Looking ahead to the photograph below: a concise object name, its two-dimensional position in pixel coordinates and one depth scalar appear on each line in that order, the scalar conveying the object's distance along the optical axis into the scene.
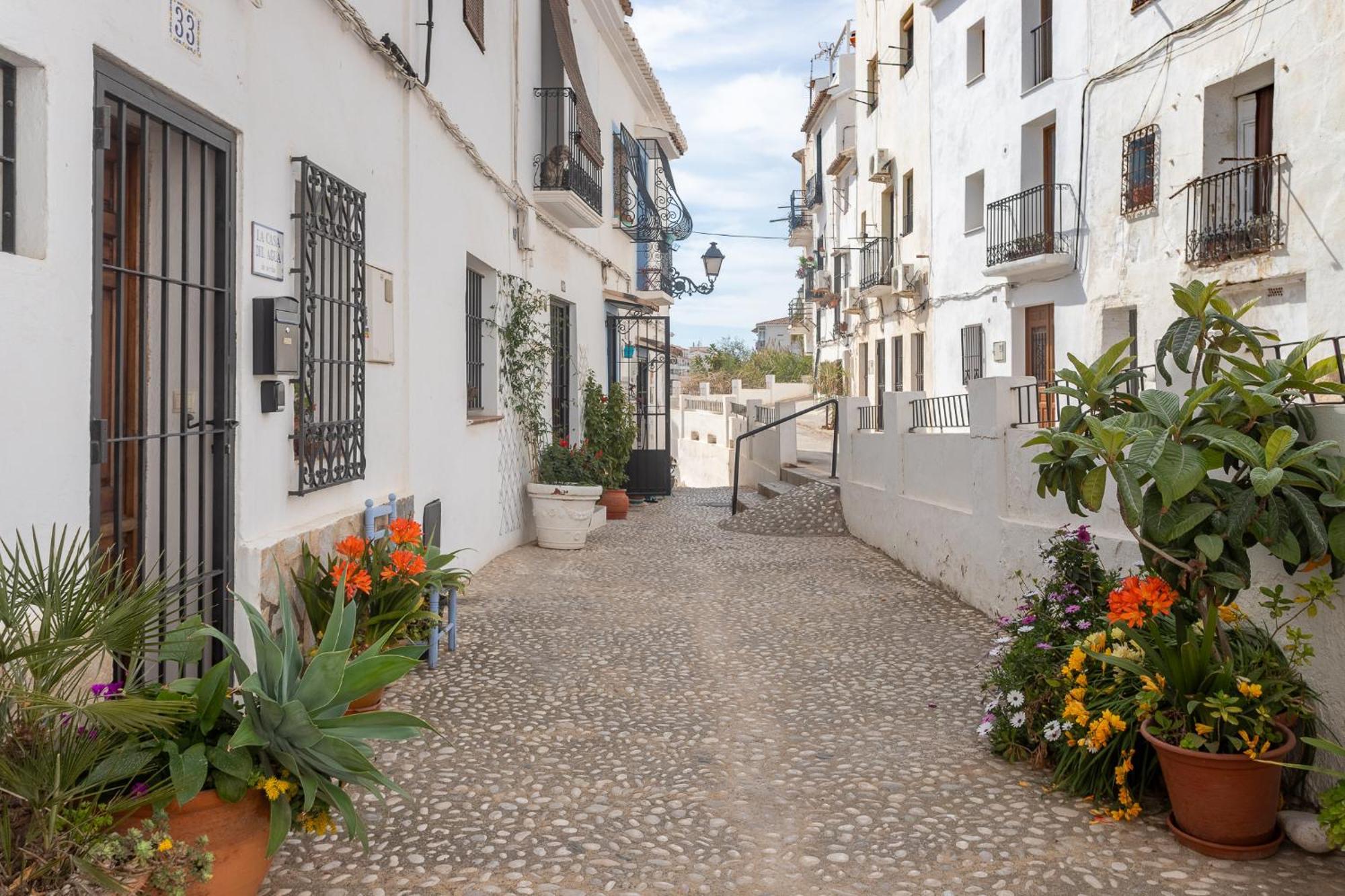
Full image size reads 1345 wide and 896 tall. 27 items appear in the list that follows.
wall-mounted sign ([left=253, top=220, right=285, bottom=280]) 4.52
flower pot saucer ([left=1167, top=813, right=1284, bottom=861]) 3.34
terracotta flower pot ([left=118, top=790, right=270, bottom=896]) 2.62
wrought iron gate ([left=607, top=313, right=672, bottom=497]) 14.20
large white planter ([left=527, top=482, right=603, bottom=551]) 9.61
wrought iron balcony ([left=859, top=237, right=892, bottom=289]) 20.95
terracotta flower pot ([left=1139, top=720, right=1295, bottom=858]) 3.34
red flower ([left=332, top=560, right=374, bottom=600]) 4.67
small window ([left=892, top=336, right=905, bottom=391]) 21.18
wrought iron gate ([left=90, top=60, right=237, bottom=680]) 3.51
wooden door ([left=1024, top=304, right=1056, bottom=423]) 15.04
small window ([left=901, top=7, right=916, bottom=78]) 19.76
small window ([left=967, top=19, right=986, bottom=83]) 16.92
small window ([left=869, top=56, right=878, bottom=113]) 22.31
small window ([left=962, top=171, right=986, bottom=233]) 17.17
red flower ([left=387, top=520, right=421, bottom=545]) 5.19
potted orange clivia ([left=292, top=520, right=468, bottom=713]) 4.81
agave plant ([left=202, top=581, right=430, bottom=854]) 2.75
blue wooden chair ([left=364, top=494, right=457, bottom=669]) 5.50
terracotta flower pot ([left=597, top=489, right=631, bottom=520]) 12.34
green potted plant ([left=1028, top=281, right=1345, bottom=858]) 3.38
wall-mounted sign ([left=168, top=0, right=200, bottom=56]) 3.72
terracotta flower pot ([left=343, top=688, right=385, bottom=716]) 4.64
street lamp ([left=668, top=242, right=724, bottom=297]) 15.54
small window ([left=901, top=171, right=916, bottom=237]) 20.06
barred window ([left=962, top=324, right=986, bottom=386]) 17.00
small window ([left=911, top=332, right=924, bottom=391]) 20.00
